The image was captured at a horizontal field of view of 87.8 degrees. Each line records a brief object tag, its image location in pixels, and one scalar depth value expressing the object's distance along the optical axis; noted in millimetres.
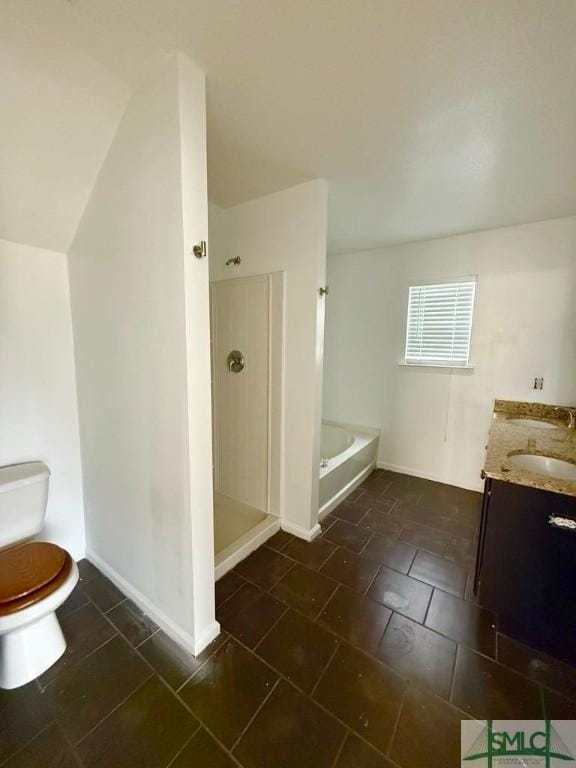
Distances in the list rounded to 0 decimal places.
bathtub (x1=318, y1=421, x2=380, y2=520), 2461
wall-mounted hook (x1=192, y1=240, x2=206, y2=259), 1143
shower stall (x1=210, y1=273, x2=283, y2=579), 2158
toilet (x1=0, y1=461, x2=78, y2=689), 1145
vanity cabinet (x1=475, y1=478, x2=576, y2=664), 1264
